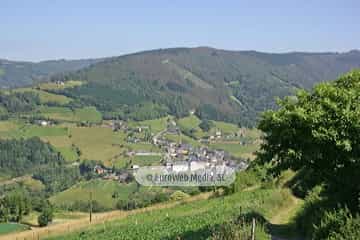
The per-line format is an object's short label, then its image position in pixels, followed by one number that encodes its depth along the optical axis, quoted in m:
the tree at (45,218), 51.76
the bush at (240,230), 12.62
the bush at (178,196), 47.26
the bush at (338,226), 12.17
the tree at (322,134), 13.30
